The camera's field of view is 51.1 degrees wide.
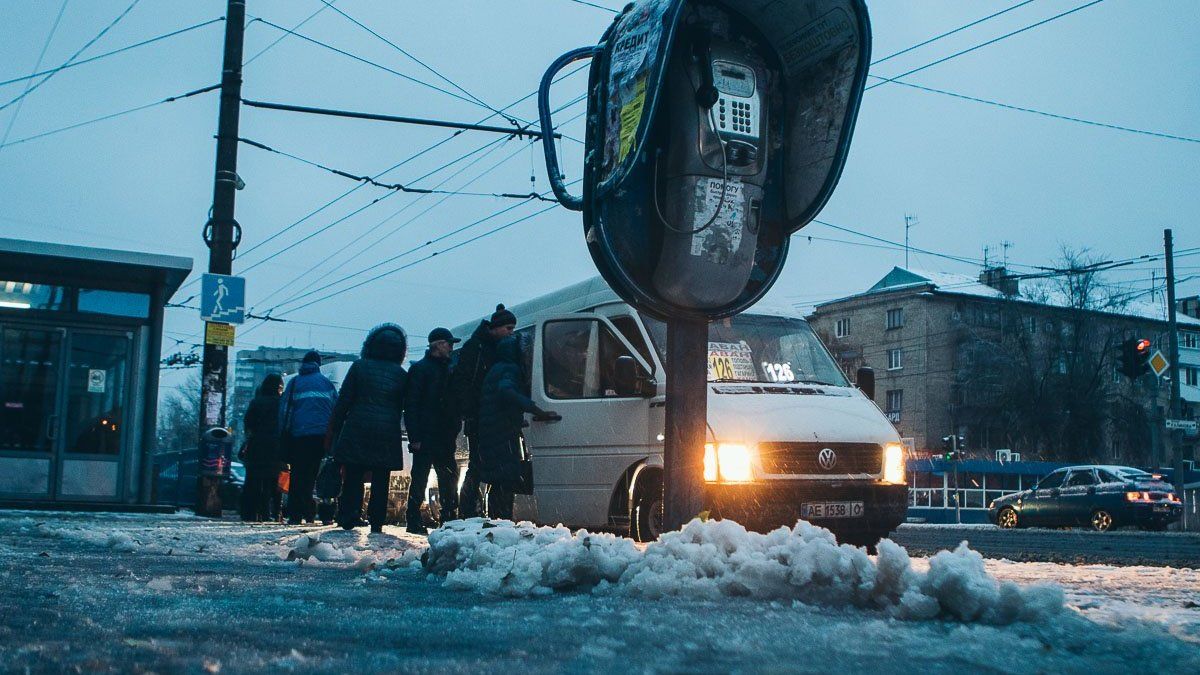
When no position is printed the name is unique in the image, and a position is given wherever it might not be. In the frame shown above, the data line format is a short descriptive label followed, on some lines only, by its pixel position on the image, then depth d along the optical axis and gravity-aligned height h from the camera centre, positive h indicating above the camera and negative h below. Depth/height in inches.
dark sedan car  976.3 -13.1
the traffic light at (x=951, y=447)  1408.7 +38.6
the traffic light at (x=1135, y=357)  991.0 +100.3
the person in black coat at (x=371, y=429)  382.0 +12.9
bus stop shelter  639.1 +47.3
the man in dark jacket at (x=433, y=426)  392.2 +14.7
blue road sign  609.0 +82.4
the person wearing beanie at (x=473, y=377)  388.8 +30.3
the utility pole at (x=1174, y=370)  1077.8 +102.9
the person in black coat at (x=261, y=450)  531.2 +8.1
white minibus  334.6 +13.3
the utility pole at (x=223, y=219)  620.4 +123.3
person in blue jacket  453.4 +16.5
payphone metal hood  226.1 +66.8
